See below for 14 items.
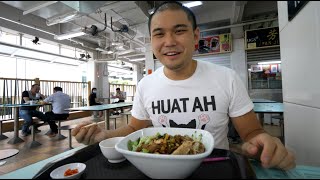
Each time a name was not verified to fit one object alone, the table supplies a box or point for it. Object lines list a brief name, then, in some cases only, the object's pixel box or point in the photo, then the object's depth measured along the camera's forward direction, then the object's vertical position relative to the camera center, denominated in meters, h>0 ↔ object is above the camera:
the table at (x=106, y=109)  3.87 -0.31
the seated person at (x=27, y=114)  4.90 -0.50
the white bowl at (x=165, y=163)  0.37 -0.15
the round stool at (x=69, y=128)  3.53 -0.64
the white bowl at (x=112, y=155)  0.56 -0.18
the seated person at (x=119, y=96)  8.96 -0.10
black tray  0.46 -0.21
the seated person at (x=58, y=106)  4.69 -0.28
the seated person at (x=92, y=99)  7.67 -0.21
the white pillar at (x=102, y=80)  9.73 +0.79
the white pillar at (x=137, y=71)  13.75 +1.72
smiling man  0.81 -0.05
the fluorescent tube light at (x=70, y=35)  4.45 +1.49
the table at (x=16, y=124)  4.22 -0.68
